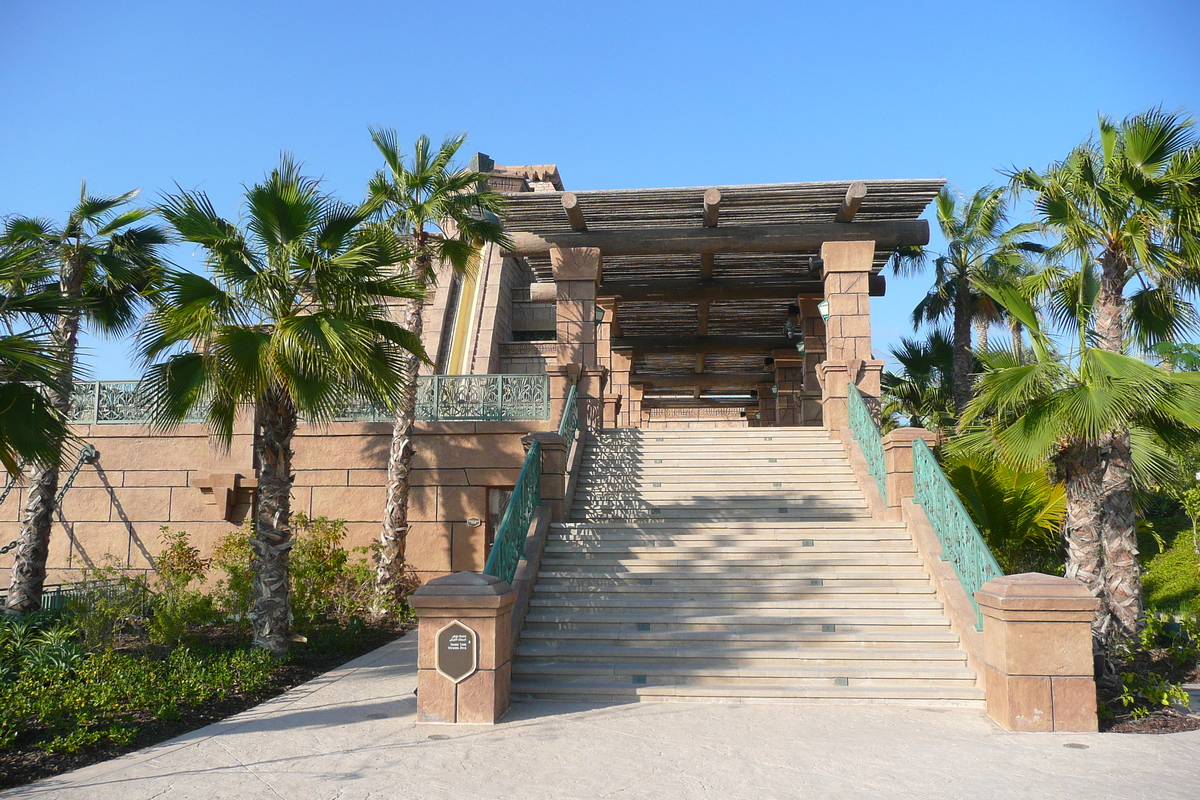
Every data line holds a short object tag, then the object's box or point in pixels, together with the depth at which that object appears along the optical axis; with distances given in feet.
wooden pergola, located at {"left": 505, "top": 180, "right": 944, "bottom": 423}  46.68
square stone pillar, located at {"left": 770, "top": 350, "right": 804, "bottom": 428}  75.15
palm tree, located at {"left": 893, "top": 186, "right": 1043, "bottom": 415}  63.87
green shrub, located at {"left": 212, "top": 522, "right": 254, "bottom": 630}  36.80
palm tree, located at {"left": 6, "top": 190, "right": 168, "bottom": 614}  36.24
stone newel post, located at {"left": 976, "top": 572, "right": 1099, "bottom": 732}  22.40
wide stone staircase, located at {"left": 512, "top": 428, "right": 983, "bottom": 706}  26.08
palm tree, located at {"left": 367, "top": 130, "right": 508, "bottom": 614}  42.37
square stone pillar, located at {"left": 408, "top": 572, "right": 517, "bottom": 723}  23.44
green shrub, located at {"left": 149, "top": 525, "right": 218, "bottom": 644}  33.60
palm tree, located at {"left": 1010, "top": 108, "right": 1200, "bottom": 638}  31.63
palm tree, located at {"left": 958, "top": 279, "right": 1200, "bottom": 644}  28.96
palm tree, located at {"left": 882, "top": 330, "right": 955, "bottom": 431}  63.57
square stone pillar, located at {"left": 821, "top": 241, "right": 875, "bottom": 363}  47.93
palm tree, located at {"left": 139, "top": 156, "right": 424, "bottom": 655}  29.97
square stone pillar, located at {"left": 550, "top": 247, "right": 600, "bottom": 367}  49.78
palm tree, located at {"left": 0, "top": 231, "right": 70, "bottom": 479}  23.91
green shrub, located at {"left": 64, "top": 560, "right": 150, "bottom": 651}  31.58
